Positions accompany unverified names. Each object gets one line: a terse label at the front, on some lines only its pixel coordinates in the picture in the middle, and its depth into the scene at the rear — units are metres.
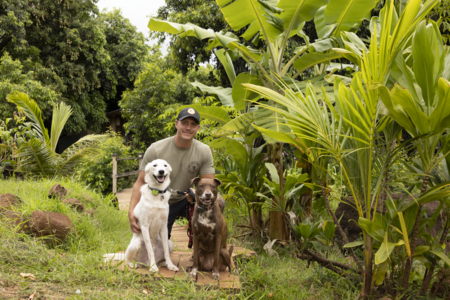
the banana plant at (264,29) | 3.44
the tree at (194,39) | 9.98
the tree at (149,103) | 13.56
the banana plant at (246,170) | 4.12
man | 3.02
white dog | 2.57
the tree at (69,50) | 12.80
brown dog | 2.47
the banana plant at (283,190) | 3.63
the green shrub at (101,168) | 9.70
